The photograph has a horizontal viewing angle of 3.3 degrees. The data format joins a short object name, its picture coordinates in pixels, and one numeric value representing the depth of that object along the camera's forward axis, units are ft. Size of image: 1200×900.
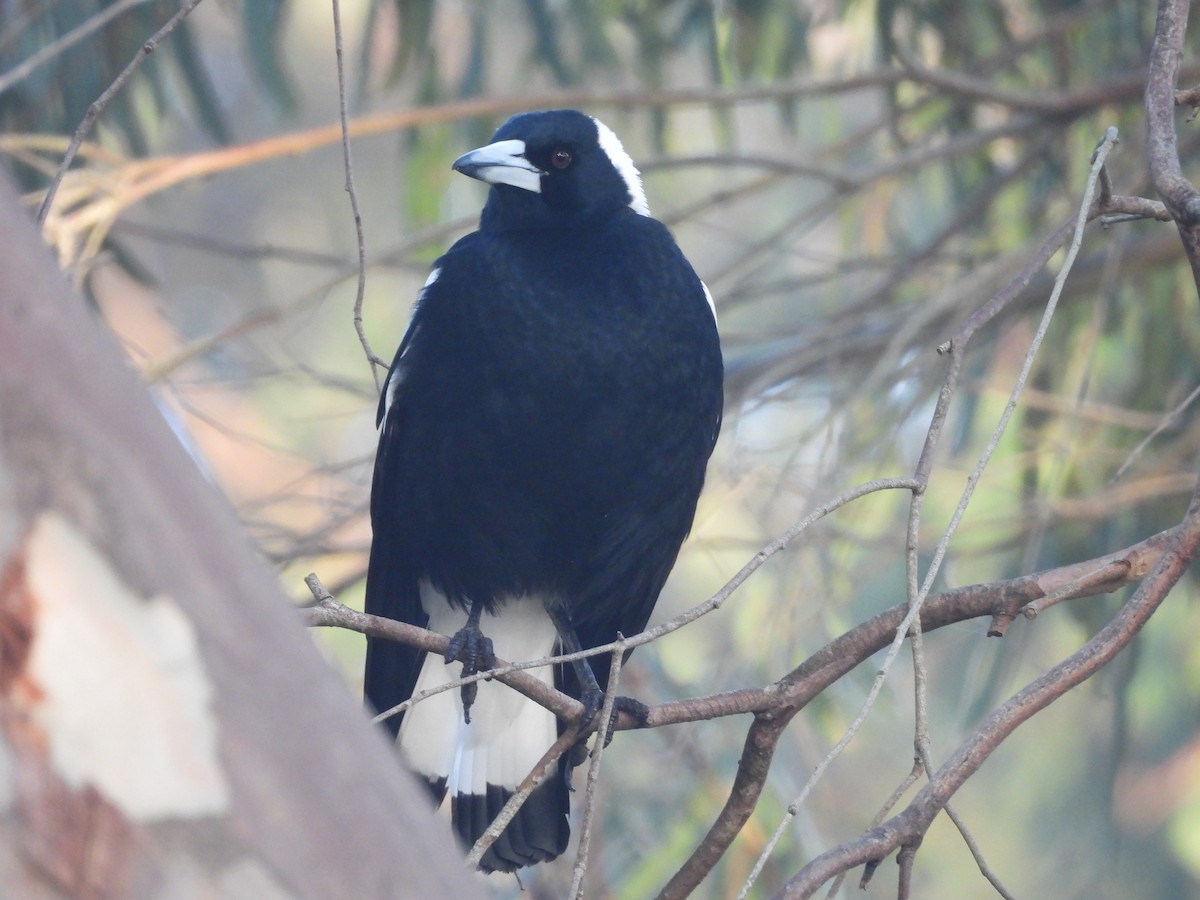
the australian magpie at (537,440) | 31.57
